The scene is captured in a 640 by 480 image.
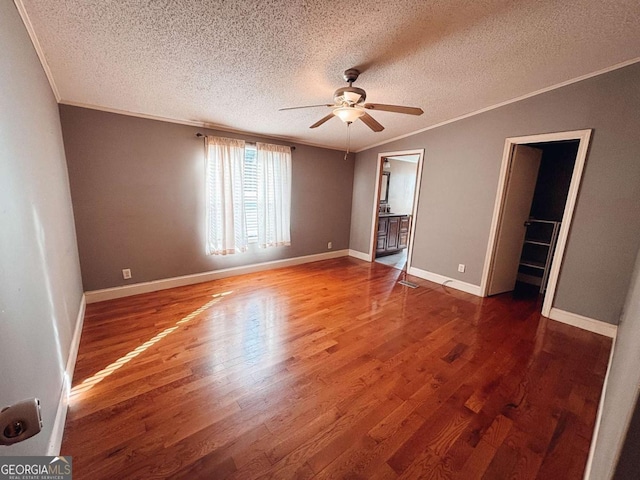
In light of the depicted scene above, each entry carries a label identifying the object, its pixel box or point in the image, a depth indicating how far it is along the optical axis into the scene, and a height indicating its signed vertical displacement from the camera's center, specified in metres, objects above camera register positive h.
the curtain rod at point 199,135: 3.26 +0.70
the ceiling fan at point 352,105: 2.02 +0.75
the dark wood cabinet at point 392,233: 5.27 -0.72
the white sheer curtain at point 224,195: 3.40 -0.04
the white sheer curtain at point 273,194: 3.89 +0.00
